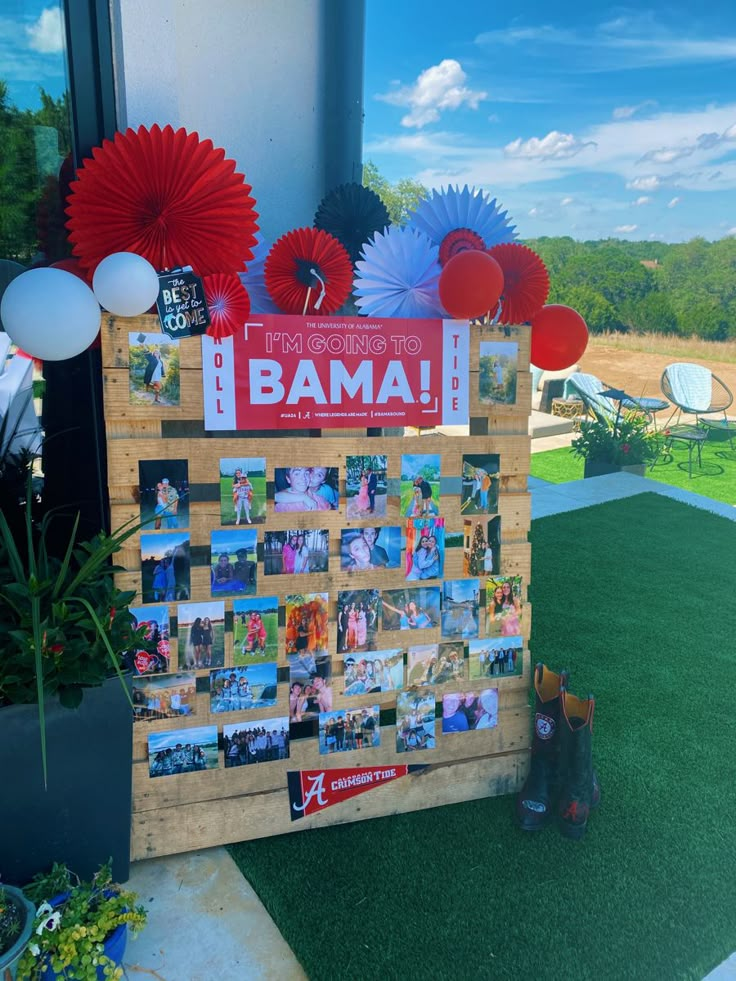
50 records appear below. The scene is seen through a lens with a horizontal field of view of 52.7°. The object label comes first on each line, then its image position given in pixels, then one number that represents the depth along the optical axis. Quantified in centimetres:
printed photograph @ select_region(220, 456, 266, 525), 189
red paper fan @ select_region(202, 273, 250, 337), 179
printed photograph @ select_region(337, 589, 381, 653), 205
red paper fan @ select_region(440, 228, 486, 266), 210
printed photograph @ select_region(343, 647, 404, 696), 208
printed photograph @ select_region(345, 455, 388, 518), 199
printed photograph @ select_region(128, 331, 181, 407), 179
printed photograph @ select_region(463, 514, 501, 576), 211
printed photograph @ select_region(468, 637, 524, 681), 218
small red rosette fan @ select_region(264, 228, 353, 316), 191
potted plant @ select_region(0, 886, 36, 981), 140
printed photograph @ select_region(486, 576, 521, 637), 216
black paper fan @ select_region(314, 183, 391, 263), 217
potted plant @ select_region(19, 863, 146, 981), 147
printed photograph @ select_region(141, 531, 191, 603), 186
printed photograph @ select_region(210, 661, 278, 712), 197
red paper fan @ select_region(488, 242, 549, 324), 207
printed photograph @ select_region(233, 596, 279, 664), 196
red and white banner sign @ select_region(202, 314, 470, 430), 186
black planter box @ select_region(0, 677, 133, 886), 163
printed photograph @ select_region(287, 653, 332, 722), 204
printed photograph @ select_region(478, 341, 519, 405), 206
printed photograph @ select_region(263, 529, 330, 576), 196
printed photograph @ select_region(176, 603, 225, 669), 191
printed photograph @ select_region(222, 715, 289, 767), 199
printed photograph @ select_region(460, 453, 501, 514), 209
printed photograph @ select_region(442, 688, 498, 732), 217
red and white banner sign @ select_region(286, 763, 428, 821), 206
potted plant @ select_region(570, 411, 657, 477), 696
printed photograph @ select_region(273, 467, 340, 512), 194
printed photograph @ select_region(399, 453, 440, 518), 203
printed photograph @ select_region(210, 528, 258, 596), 191
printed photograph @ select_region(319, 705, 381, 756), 208
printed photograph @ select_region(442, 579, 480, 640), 213
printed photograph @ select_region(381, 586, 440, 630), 209
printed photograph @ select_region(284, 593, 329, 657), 201
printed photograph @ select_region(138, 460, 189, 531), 184
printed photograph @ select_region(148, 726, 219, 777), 193
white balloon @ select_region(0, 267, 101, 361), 156
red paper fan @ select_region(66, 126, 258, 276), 165
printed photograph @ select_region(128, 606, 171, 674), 186
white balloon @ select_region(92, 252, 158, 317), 162
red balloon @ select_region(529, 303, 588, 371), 213
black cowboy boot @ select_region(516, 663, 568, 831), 213
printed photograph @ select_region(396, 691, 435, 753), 214
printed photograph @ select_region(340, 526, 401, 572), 203
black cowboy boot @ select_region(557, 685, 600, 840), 210
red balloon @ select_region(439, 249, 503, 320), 186
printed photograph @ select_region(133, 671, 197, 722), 190
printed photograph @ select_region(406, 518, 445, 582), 206
